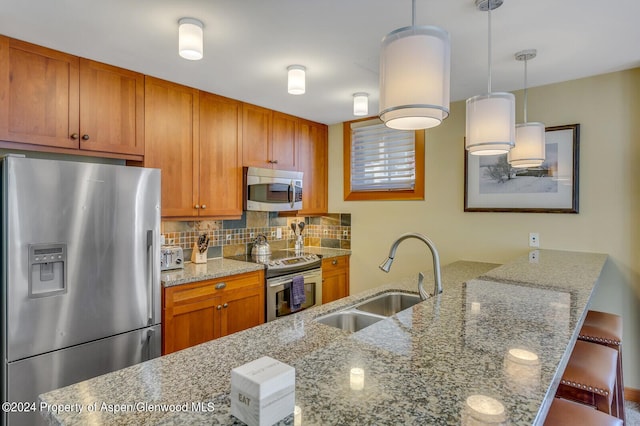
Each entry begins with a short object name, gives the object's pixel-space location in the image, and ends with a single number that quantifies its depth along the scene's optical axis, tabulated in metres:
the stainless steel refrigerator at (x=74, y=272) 1.73
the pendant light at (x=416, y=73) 1.12
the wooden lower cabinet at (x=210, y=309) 2.36
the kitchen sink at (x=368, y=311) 1.73
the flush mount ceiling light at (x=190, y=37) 1.76
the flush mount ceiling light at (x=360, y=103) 2.91
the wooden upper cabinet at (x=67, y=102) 1.99
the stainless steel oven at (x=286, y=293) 2.97
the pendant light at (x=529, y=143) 2.14
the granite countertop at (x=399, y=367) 0.60
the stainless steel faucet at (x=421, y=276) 1.72
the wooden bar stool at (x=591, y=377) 1.45
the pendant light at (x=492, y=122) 1.54
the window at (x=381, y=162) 3.47
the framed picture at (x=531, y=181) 2.64
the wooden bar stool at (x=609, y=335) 1.85
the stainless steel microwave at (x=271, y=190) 3.22
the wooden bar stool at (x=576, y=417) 1.16
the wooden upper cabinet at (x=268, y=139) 3.27
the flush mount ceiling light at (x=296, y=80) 2.35
